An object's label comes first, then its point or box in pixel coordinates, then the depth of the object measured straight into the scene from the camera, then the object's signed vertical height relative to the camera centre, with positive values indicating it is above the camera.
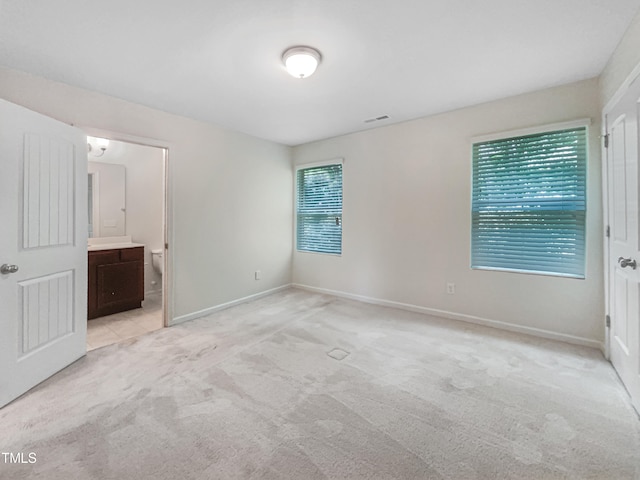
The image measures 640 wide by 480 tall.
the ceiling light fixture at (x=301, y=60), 2.08 +1.39
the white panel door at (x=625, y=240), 1.80 +0.01
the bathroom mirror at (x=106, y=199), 4.01 +0.65
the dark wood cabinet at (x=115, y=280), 3.46 -0.49
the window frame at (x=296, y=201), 4.38 +0.74
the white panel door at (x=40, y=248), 1.87 -0.03
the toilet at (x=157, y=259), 4.50 -0.26
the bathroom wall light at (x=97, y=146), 3.88 +1.38
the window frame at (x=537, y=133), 2.62 +0.88
